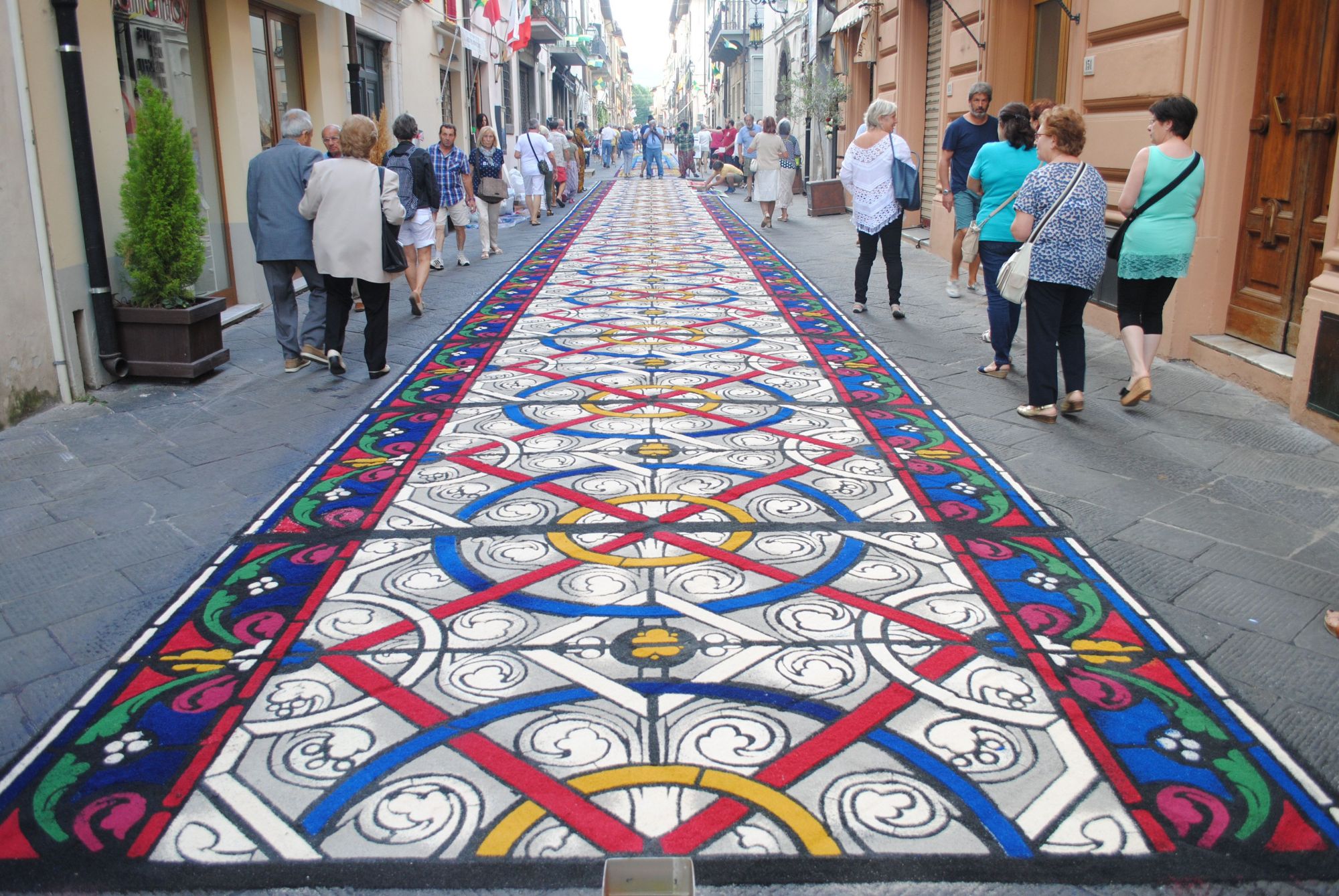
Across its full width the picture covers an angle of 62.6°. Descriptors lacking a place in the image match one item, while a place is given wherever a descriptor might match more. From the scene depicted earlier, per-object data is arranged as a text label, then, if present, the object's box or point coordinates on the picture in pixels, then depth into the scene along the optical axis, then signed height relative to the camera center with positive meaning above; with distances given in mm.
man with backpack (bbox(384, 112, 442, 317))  8859 -4
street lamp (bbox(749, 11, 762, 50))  35750 +4555
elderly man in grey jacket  7340 -292
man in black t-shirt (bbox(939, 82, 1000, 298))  9148 +194
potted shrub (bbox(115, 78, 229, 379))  6750 -402
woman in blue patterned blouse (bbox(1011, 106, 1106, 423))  5750 -397
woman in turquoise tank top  5812 -301
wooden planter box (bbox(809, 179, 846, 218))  18531 -357
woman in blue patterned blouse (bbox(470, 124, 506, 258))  13492 +173
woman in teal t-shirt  7242 -22
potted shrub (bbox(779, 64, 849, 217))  18594 +1197
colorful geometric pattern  2447 -1395
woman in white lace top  8672 -74
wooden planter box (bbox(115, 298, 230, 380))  6844 -957
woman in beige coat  7012 -251
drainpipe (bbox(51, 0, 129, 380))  6453 -2
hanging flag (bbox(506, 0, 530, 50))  20250 +2729
